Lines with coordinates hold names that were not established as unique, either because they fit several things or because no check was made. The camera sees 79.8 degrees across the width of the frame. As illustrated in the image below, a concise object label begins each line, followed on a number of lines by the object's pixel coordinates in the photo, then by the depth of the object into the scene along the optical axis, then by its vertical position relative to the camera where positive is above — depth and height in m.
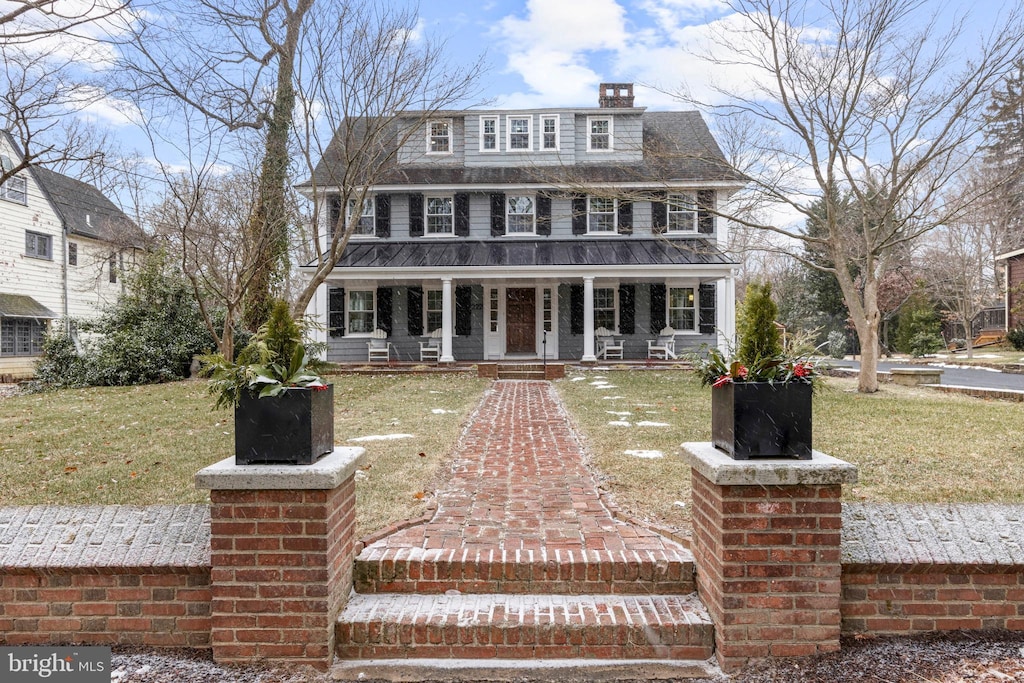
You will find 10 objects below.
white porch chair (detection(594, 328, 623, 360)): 17.03 -0.42
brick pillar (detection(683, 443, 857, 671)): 2.83 -1.10
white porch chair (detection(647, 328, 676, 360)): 17.00 -0.41
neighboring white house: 20.02 +2.72
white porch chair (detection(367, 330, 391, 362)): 17.03 -0.42
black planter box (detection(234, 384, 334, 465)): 2.88 -0.46
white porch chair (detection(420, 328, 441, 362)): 16.84 -0.49
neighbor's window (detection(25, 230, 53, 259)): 20.98 +3.07
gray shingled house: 17.14 +2.04
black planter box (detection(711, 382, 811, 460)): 2.88 -0.43
